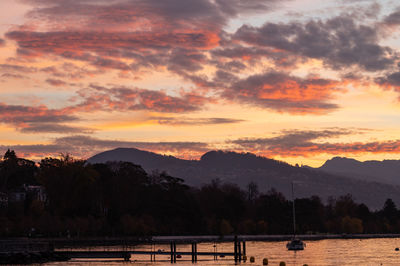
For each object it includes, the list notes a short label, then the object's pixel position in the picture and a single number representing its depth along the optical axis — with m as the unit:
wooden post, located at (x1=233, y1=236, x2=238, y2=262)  122.46
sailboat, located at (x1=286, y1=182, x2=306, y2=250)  173.88
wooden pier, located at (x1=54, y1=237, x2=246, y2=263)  122.44
